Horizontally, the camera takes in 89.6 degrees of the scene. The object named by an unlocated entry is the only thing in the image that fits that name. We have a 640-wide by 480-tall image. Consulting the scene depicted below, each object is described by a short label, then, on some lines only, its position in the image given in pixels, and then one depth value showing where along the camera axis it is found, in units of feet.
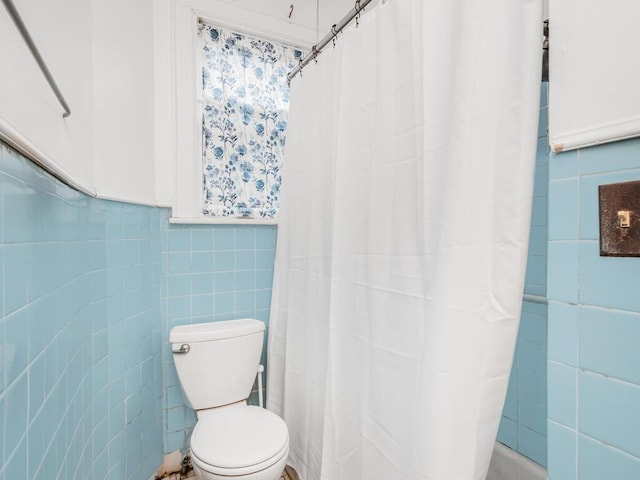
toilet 3.57
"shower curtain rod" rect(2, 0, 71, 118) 1.34
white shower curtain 2.27
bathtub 3.67
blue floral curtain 5.60
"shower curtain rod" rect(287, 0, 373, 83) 3.52
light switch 1.66
